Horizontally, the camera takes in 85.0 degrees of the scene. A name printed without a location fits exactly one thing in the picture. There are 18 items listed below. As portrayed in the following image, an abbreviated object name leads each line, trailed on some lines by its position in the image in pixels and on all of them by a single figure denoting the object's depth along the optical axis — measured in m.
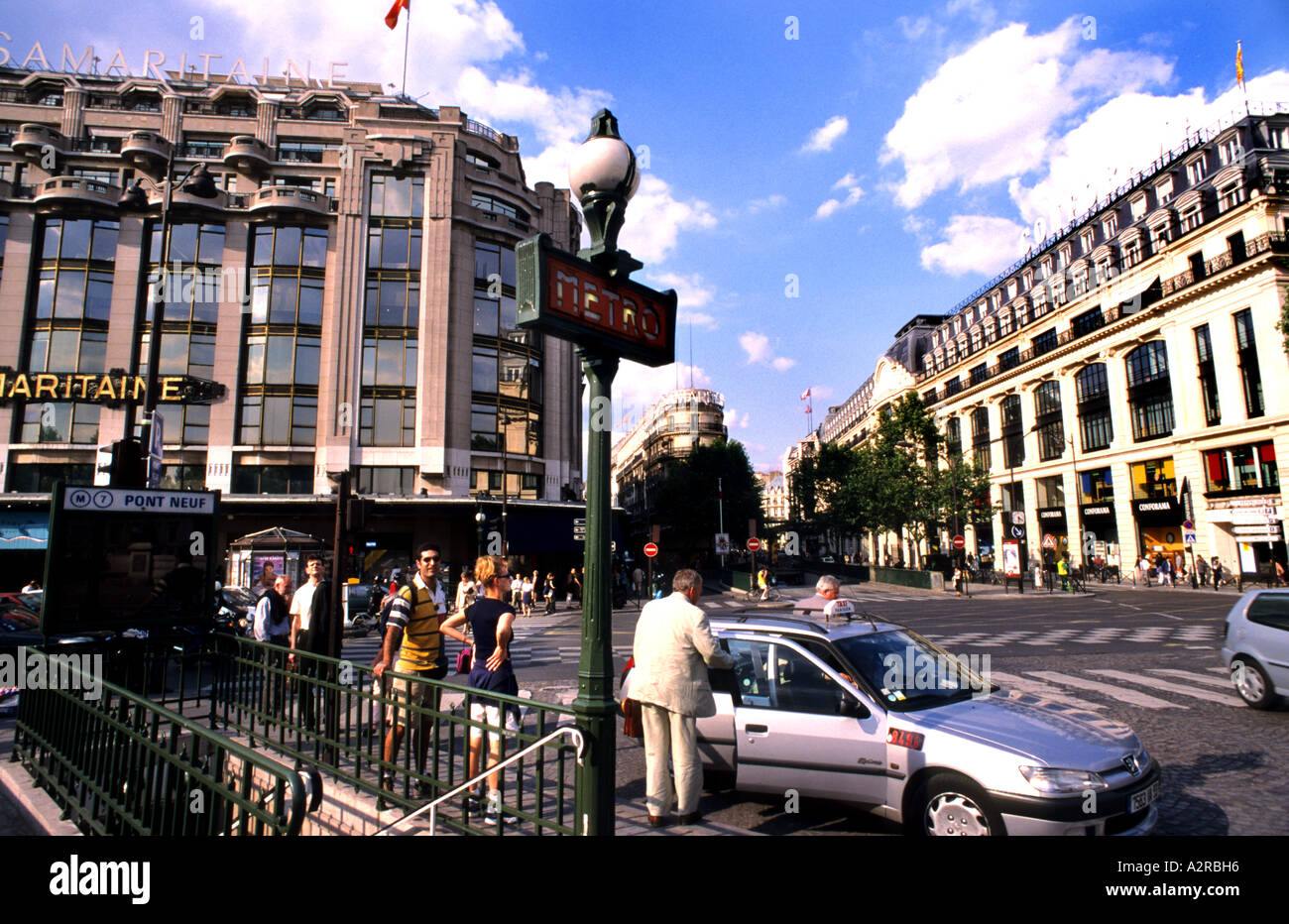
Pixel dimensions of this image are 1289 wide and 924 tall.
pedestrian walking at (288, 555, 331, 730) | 8.20
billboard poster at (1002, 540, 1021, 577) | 36.00
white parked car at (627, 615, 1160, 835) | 4.35
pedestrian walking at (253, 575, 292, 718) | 9.77
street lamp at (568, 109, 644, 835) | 3.92
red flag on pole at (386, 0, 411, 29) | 37.69
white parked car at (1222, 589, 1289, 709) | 8.69
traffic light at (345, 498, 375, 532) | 9.66
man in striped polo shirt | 6.07
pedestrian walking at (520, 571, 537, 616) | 29.48
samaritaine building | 35.69
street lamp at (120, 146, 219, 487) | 13.13
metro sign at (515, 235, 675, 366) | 4.02
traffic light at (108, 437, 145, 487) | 10.94
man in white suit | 5.16
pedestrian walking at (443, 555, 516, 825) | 5.79
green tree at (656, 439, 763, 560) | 58.06
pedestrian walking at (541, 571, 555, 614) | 30.25
